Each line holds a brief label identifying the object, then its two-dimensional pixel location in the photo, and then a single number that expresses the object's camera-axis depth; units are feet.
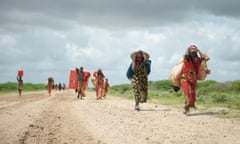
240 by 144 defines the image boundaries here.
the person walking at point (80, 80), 105.91
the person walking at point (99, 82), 106.63
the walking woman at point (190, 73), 53.36
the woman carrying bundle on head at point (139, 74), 62.23
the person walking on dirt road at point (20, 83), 127.24
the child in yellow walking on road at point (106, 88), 111.20
